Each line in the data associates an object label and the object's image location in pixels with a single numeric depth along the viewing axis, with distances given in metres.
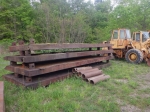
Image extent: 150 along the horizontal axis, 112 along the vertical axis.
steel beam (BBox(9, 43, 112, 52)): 3.58
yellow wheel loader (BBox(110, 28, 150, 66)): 8.12
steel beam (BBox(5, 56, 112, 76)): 3.59
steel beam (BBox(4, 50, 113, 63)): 3.56
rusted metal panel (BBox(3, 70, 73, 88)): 3.68
